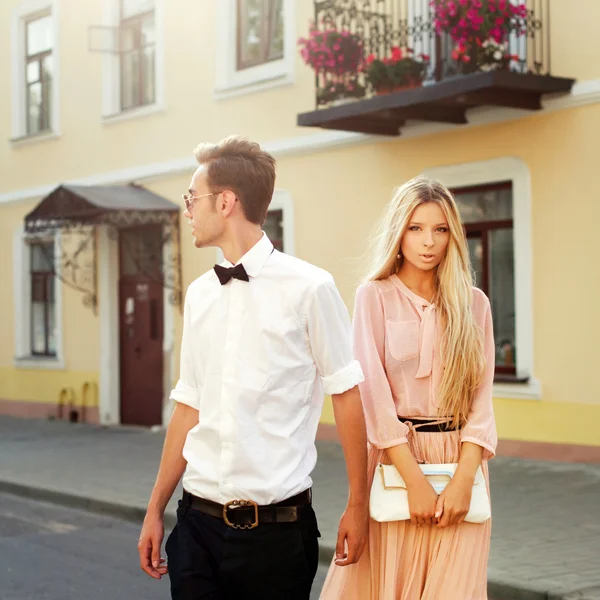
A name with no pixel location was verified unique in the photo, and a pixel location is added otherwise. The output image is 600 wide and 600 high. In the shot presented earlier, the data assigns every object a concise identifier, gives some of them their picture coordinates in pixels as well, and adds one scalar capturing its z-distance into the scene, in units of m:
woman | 3.53
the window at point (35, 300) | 19.47
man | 3.20
